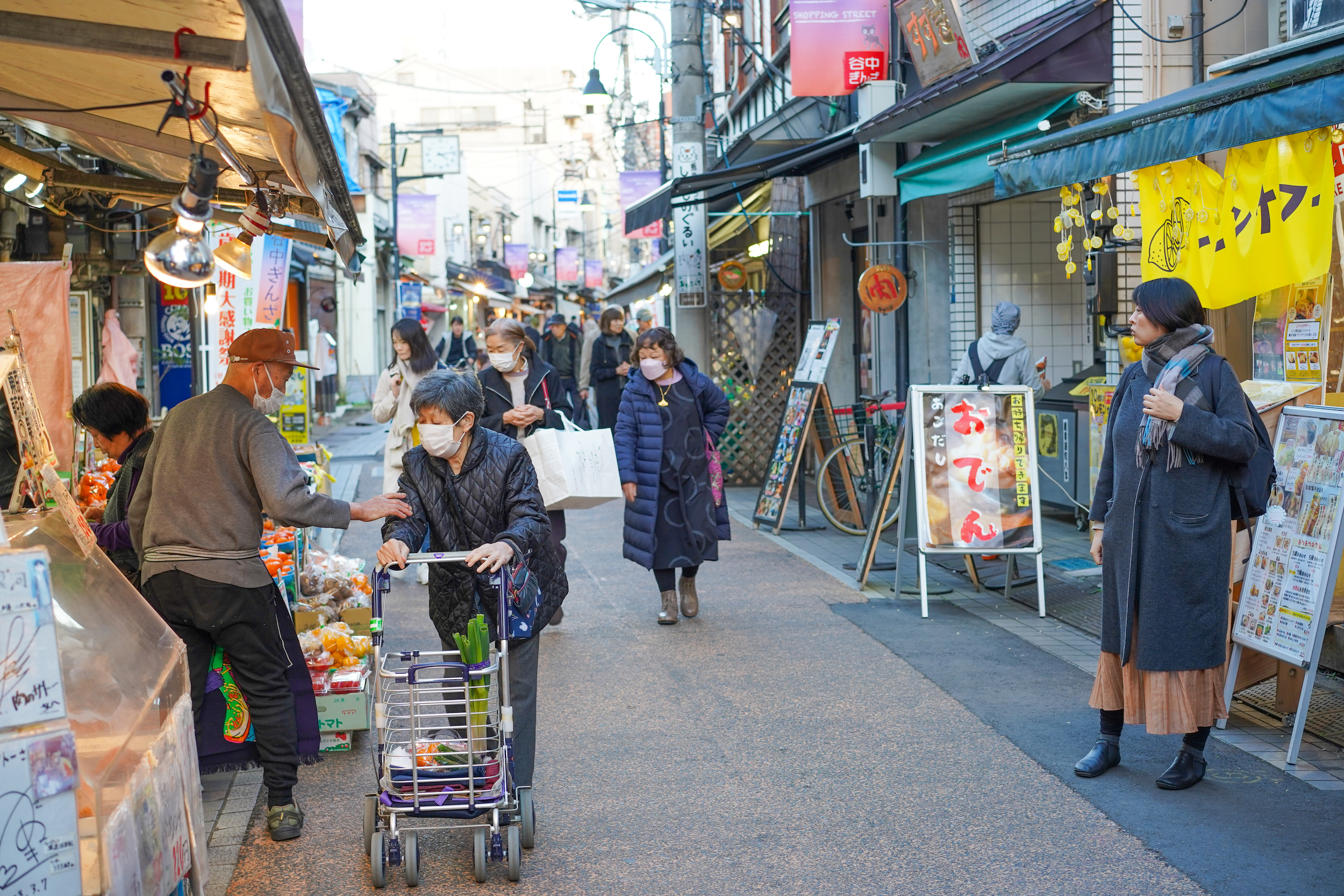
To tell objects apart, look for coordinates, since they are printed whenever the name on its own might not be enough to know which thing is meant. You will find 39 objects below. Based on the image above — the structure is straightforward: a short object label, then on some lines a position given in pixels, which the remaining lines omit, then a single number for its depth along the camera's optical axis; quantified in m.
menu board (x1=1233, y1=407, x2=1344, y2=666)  5.10
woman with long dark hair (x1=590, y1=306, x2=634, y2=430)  16.25
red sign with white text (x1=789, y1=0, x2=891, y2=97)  11.84
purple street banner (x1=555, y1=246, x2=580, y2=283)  58.50
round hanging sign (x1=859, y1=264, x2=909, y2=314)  10.62
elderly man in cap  4.44
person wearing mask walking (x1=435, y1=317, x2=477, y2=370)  19.55
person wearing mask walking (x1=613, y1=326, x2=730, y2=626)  8.09
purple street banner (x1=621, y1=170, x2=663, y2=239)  25.94
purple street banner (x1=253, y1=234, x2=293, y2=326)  9.63
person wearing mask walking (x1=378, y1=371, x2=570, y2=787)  4.35
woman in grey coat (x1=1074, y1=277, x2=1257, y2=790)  4.79
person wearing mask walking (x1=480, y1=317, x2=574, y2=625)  7.48
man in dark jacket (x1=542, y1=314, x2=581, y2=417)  18.95
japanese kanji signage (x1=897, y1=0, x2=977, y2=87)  9.85
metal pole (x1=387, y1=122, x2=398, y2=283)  35.07
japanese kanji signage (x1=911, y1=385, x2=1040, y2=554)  8.20
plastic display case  2.96
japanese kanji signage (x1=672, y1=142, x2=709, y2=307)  15.18
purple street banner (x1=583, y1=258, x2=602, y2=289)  65.62
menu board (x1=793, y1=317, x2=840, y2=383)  11.39
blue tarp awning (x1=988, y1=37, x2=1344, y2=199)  5.16
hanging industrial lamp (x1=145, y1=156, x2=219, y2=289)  4.90
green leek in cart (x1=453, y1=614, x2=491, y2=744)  4.17
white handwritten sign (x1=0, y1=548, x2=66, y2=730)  2.68
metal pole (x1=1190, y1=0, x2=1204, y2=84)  9.14
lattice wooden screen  14.70
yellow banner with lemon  5.82
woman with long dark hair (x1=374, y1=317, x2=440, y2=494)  8.63
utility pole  15.21
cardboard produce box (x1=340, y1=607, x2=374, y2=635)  6.56
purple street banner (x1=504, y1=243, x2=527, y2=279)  55.81
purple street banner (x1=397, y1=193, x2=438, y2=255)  34.28
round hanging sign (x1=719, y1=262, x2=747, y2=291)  15.43
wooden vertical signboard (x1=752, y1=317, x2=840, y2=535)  11.34
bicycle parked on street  10.95
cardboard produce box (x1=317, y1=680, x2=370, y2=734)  5.66
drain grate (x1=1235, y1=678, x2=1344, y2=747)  5.56
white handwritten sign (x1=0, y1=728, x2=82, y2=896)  2.64
